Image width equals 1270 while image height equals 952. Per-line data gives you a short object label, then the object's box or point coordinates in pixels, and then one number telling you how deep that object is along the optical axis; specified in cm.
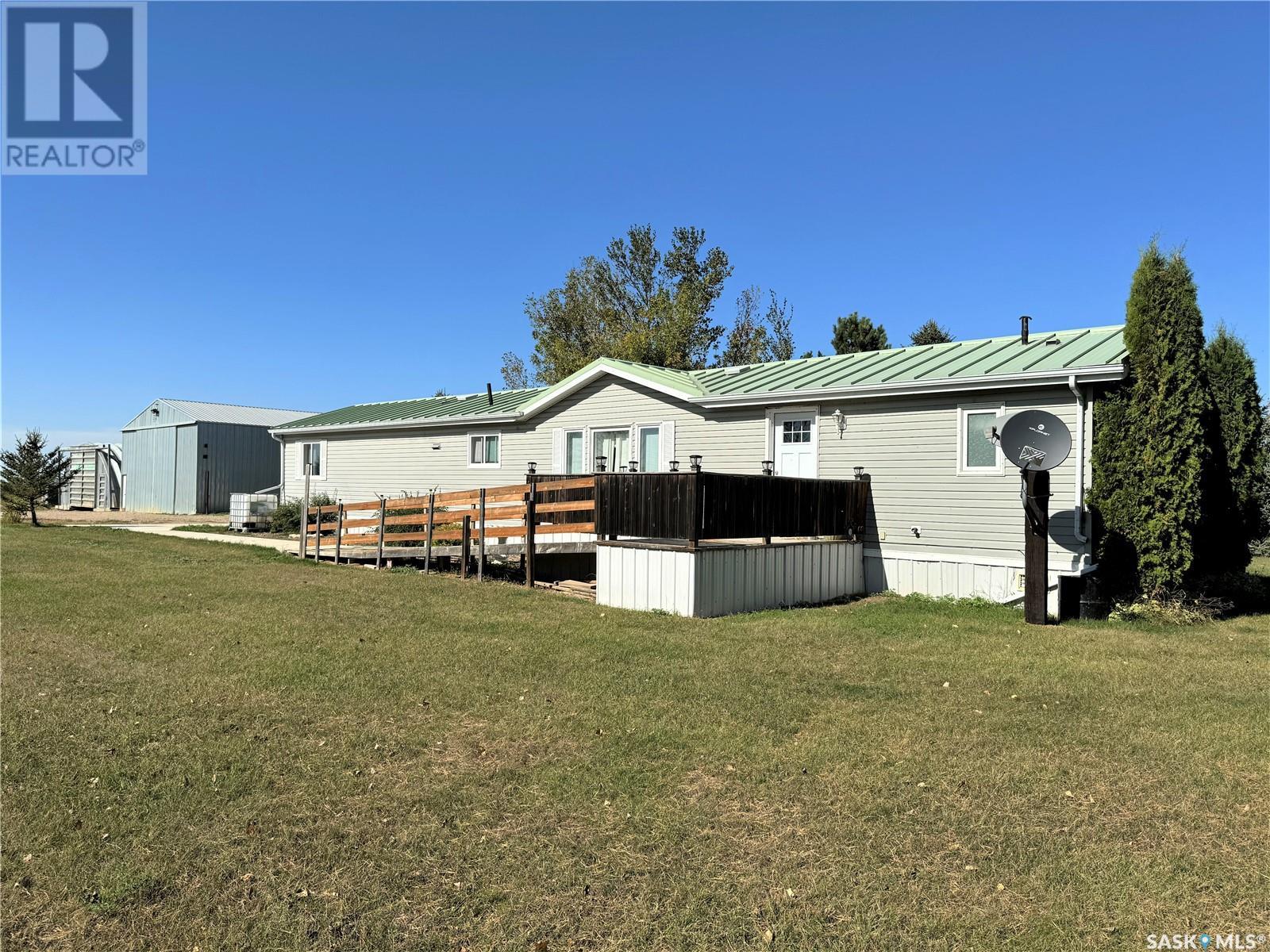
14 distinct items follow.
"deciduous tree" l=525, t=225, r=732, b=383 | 3800
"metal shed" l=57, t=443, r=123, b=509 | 3825
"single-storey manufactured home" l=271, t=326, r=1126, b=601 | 1162
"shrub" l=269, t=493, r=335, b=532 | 2366
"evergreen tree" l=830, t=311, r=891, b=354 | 3422
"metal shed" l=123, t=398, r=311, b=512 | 3312
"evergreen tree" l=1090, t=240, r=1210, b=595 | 1036
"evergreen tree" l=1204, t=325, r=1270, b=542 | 1300
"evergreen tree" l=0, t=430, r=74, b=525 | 2550
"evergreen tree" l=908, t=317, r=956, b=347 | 3612
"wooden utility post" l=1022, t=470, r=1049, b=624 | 1016
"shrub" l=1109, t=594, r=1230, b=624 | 1019
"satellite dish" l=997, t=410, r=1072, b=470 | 1033
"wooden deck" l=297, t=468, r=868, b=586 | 1059
